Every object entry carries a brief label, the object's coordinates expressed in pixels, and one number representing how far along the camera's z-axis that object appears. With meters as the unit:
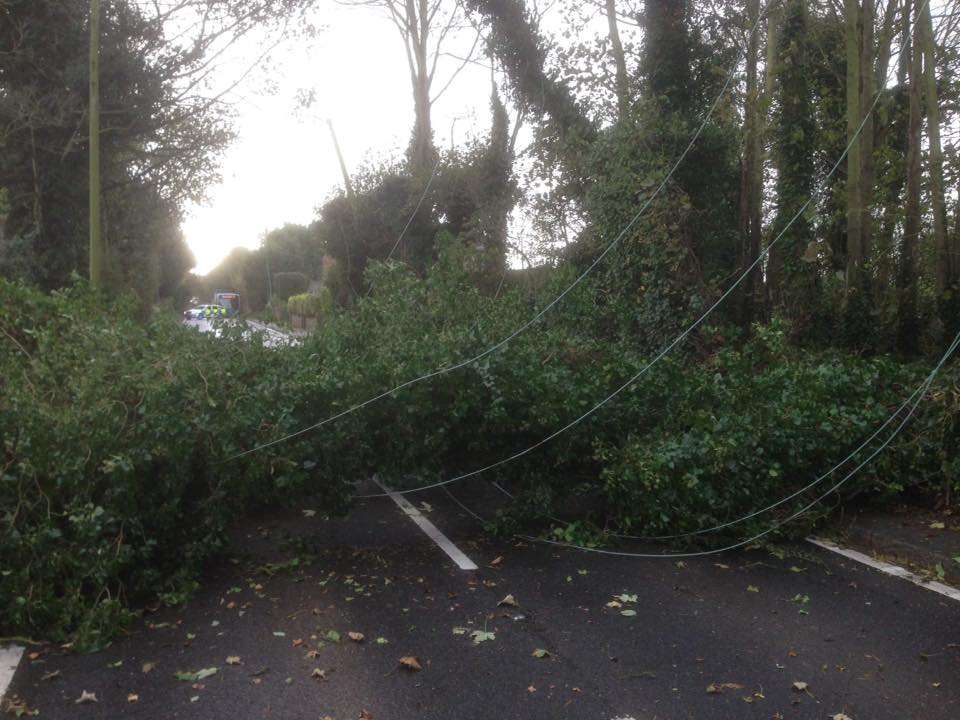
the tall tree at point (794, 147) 15.33
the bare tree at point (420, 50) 32.59
